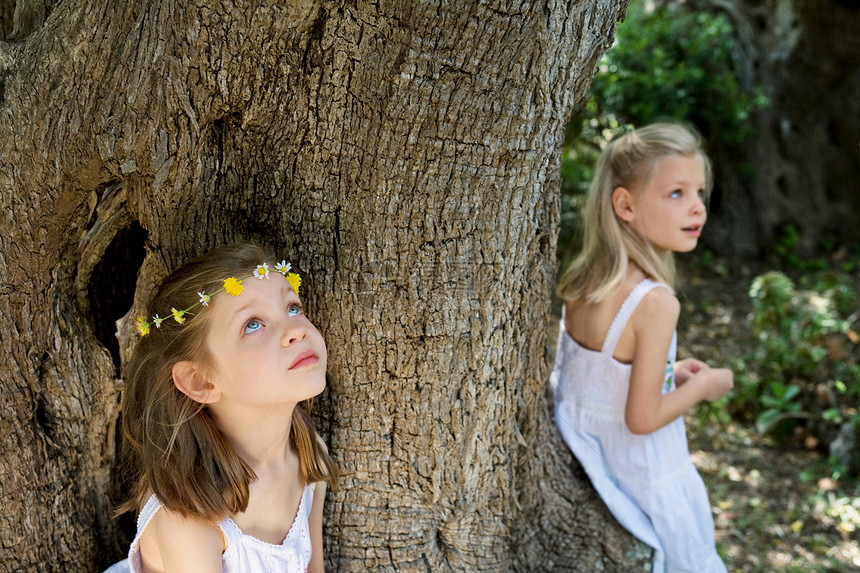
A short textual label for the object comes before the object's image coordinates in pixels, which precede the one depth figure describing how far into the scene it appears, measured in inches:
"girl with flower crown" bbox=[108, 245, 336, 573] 77.8
